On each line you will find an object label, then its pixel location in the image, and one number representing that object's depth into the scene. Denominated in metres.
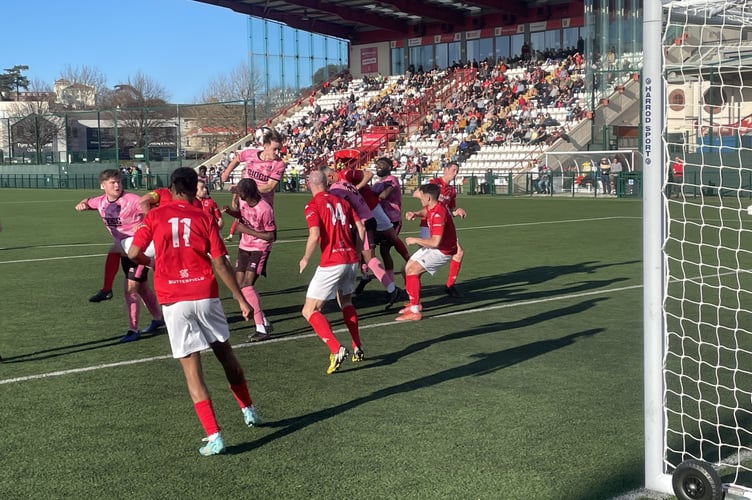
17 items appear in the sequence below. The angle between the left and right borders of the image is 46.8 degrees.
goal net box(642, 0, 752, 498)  4.78
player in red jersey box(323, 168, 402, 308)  10.34
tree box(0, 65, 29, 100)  122.94
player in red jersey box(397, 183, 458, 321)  10.15
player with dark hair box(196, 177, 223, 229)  9.32
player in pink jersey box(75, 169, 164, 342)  8.96
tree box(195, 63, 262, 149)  82.69
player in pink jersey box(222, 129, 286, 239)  10.86
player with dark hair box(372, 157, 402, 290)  12.33
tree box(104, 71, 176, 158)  60.66
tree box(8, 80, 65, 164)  64.99
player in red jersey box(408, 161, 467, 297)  11.73
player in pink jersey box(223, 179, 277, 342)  9.21
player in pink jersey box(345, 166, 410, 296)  12.04
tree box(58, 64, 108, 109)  92.88
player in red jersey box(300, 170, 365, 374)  7.59
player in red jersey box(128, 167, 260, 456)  5.48
